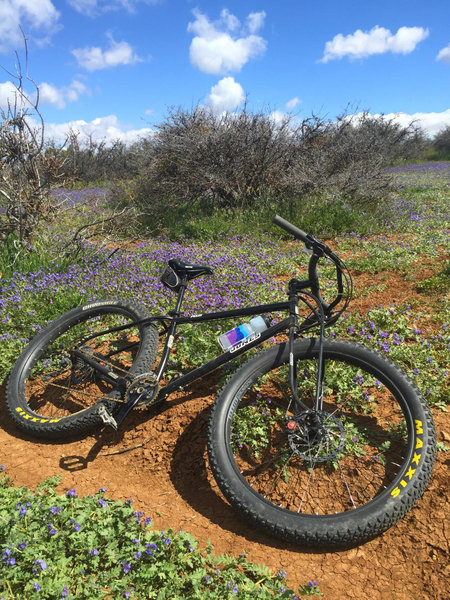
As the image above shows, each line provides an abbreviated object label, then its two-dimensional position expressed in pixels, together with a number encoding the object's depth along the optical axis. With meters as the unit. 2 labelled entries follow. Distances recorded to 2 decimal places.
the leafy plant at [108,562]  2.12
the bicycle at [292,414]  2.36
